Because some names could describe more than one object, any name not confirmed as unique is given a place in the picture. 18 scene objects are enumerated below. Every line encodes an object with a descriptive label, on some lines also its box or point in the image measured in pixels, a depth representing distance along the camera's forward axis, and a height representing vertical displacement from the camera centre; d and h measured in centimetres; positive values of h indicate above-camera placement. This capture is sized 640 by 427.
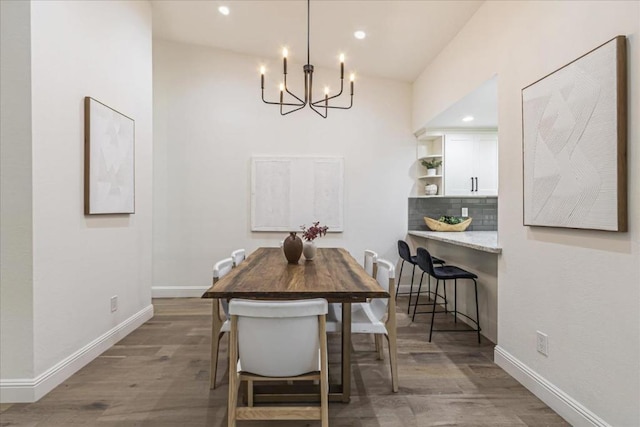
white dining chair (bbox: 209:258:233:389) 235 -79
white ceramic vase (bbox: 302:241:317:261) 284 -32
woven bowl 450 -20
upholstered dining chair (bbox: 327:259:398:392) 229 -74
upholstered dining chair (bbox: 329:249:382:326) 257 -72
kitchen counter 286 -28
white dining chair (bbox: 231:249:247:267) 292 -41
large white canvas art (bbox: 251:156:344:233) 484 +24
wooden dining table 182 -42
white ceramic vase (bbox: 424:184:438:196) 474 +28
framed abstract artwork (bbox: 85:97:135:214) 276 +42
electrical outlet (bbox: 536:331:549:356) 219 -83
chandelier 237 +103
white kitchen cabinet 452 +60
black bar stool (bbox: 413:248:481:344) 322 -58
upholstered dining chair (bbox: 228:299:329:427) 155 -62
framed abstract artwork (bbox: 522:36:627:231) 166 +36
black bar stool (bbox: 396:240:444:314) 395 -51
